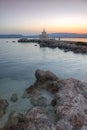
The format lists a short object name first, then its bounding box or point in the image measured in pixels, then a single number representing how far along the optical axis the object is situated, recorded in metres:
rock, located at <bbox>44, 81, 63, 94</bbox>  7.18
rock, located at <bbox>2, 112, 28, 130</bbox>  4.58
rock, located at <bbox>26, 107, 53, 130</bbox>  4.51
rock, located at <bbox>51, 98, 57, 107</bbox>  6.15
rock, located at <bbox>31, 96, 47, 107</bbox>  6.27
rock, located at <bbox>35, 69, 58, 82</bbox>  8.54
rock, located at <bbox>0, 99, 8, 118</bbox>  5.71
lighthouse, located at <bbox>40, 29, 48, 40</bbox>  53.37
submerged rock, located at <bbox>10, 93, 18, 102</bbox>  6.81
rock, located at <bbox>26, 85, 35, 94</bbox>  7.69
